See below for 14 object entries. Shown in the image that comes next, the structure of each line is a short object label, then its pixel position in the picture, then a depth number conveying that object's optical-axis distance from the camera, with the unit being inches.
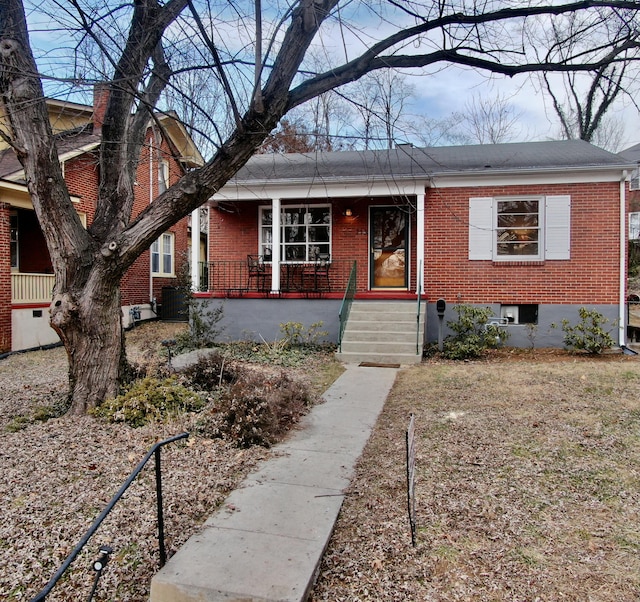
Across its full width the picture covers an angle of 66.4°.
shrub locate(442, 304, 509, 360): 374.0
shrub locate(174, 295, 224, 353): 413.1
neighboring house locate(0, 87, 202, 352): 408.5
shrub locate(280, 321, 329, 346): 409.7
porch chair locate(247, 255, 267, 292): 487.8
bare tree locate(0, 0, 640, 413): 188.4
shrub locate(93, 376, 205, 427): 195.9
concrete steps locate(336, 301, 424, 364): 367.2
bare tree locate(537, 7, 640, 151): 913.8
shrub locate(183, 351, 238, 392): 251.9
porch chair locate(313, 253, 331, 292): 475.1
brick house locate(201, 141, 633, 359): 416.5
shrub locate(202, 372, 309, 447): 182.5
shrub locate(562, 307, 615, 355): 377.7
